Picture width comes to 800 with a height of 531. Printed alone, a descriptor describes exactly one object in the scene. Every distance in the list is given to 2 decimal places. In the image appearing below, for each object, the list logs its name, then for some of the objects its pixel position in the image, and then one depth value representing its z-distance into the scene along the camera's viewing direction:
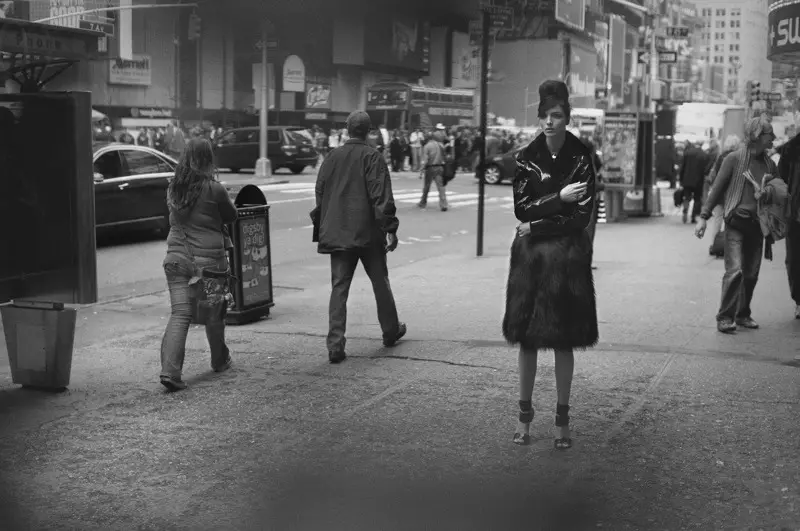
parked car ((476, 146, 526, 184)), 36.50
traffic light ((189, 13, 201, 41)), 45.16
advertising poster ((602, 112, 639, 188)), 22.69
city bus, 55.41
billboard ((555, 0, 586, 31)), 79.12
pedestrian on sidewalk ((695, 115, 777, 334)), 9.30
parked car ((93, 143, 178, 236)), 17.05
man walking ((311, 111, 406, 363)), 8.12
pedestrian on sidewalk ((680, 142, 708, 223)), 22.30
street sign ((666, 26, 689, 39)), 36.98
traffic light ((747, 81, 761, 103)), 43.74
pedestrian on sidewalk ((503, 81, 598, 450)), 5.71
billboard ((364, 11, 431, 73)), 76.75
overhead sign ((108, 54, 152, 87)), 56.22
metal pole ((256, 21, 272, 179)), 34.44
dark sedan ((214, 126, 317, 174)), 38.16
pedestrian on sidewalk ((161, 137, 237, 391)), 7.34
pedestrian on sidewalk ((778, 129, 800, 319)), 9.84
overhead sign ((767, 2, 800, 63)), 20.31
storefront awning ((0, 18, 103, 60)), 10.60
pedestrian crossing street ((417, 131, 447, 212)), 25.28
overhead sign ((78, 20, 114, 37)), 49.42
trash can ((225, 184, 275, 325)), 9.73
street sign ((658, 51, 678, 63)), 35.69
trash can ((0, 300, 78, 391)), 7.20
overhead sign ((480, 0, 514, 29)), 15.11
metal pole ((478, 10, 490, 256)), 14.66
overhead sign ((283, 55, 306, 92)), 68.44
